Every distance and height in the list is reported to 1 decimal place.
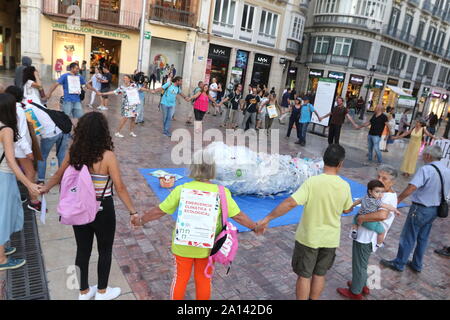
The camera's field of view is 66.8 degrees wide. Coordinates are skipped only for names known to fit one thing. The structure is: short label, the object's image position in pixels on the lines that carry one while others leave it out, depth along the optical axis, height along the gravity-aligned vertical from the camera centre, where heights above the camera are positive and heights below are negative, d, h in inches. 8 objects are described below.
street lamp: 1111.0 -52.7
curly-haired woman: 111.6 -41.6
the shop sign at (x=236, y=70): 901.2 +19.1
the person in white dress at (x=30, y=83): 230.2 -22.4
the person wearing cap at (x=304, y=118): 494.3 -41.7
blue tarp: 230.6 -87.8
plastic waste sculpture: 251.3 -66.6
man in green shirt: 123.3 -46.0
